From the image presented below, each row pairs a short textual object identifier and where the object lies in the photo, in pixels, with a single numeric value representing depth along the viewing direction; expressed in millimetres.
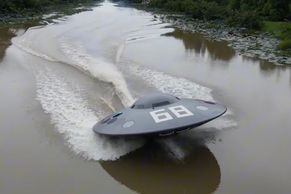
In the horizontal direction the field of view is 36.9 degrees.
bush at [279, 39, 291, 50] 29125
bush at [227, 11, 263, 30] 40125
